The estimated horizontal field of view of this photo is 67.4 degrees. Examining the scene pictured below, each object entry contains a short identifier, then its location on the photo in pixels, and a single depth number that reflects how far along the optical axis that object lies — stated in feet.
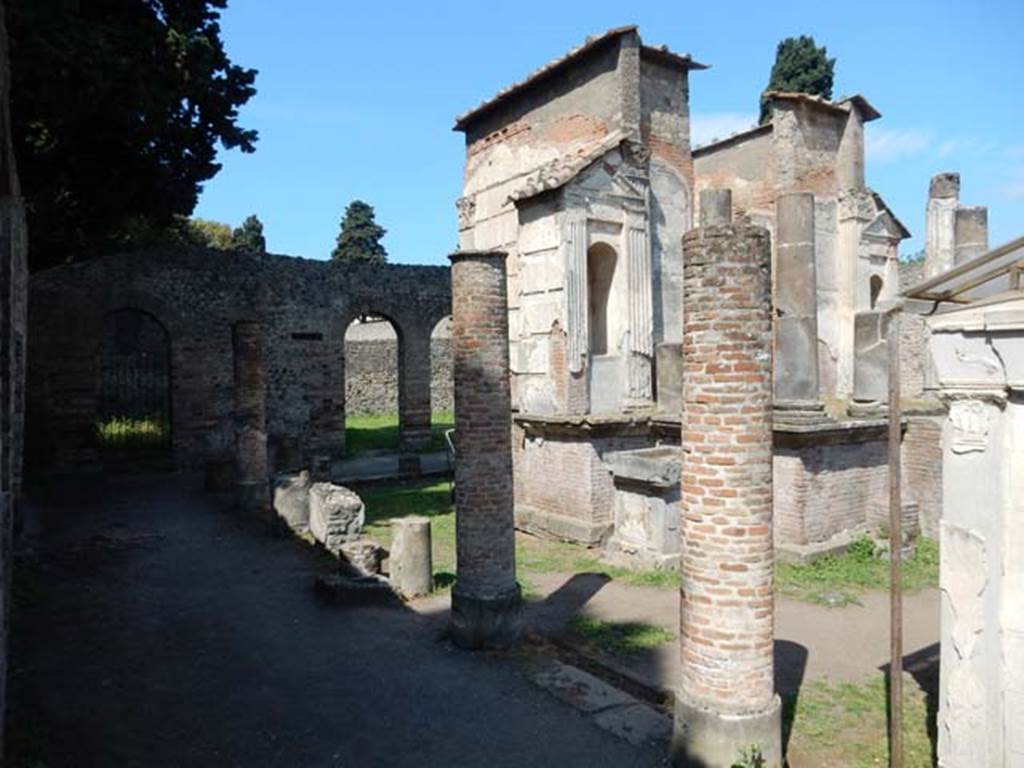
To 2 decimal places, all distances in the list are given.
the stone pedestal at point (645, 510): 32.42
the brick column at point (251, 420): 45.16
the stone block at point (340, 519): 34.14
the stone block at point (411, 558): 28.94
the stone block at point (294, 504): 39.45
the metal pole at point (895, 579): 14.74
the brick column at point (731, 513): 16.25
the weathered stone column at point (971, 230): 37.81
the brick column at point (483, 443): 24.34
